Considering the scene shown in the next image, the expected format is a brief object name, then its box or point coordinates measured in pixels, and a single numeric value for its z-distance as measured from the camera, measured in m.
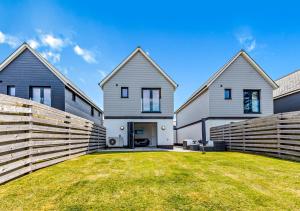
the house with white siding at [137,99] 15.34
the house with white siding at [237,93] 15.94
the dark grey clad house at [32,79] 14.42
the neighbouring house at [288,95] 16.34
